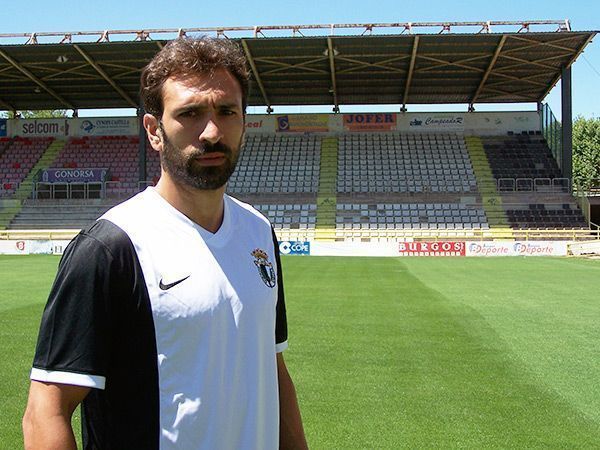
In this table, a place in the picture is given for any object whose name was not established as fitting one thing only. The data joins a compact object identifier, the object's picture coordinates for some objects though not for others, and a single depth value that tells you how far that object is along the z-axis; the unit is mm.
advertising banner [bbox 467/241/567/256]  35062
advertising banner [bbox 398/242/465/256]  35625
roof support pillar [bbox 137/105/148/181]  41906
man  1790
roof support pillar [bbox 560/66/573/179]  39031
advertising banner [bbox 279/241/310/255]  36156
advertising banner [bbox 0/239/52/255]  35656
